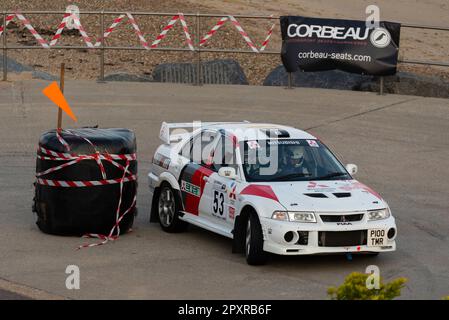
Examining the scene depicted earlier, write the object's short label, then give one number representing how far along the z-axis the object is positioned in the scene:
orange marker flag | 13.38
